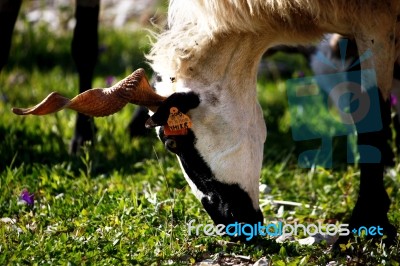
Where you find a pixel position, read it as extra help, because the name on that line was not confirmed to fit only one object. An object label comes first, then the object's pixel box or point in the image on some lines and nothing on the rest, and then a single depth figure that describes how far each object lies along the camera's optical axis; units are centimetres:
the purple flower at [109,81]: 1025
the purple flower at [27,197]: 775
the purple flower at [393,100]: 1003
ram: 705
